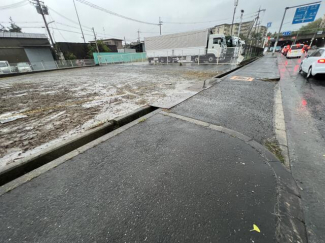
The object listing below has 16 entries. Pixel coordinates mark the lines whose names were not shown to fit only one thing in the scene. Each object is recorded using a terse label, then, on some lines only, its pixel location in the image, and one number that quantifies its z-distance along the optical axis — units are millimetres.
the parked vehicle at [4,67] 16128
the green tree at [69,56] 26244
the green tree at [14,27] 40962
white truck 17422
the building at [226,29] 79600
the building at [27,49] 20188
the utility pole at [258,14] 32012
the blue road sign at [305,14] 18419
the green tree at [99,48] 29675
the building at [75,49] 25938
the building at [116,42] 46344
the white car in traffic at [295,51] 20453
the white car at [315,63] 6531
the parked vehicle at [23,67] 17656
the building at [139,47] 46062
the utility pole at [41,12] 20266
